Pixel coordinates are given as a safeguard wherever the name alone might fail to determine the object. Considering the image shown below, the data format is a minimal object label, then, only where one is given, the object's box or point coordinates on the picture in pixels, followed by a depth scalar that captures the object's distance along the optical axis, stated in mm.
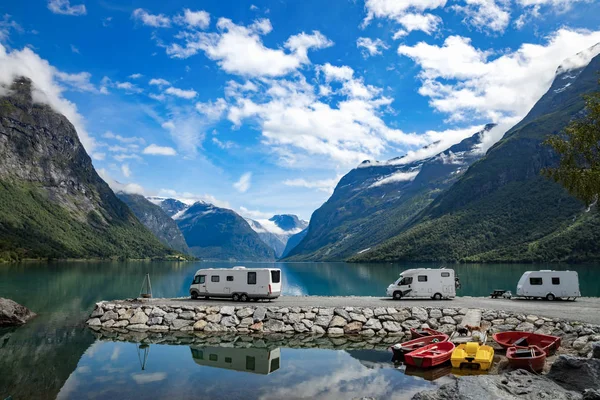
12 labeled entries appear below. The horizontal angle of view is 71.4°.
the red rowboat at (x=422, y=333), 27167
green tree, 21734
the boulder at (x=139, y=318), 33156
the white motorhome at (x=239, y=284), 36938
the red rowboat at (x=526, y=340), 23091
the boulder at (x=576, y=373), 16520
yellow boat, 21386
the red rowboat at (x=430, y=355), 21734
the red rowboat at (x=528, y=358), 19969
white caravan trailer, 38750
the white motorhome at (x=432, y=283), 39844
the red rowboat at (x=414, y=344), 23703
